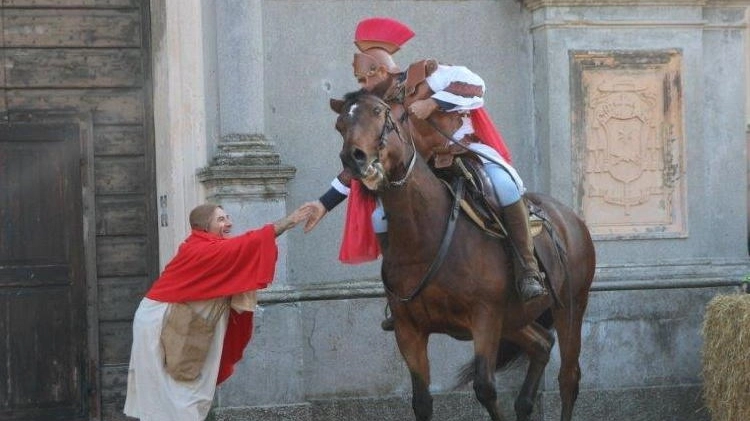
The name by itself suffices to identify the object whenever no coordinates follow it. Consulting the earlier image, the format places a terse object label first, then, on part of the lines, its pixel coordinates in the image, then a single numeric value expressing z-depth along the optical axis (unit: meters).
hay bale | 18.28
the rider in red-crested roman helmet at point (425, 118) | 14.99
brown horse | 13.74
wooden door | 19.97
